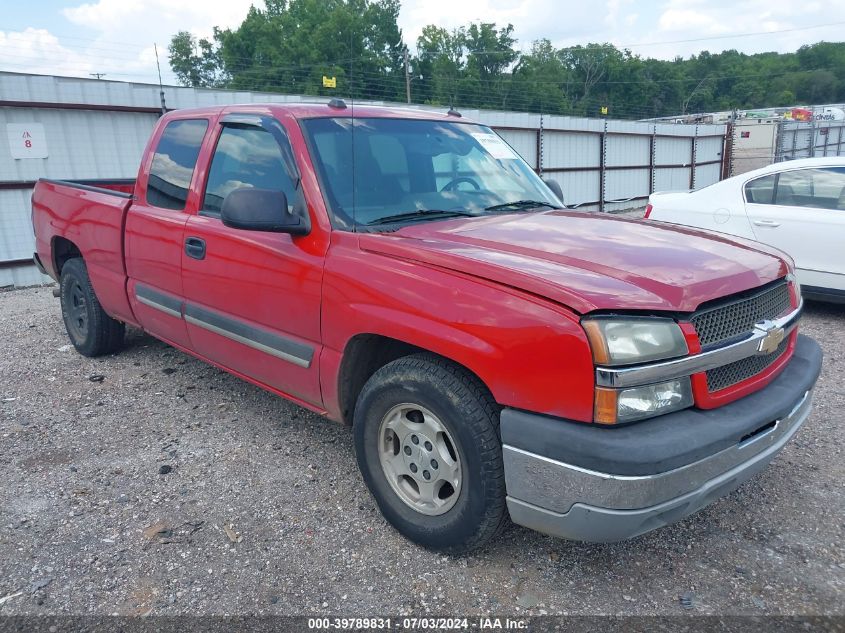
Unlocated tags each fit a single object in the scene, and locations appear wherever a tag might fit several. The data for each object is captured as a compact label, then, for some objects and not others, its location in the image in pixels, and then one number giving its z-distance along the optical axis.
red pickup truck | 2.23
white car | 6.11
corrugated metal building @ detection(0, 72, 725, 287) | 8.94
